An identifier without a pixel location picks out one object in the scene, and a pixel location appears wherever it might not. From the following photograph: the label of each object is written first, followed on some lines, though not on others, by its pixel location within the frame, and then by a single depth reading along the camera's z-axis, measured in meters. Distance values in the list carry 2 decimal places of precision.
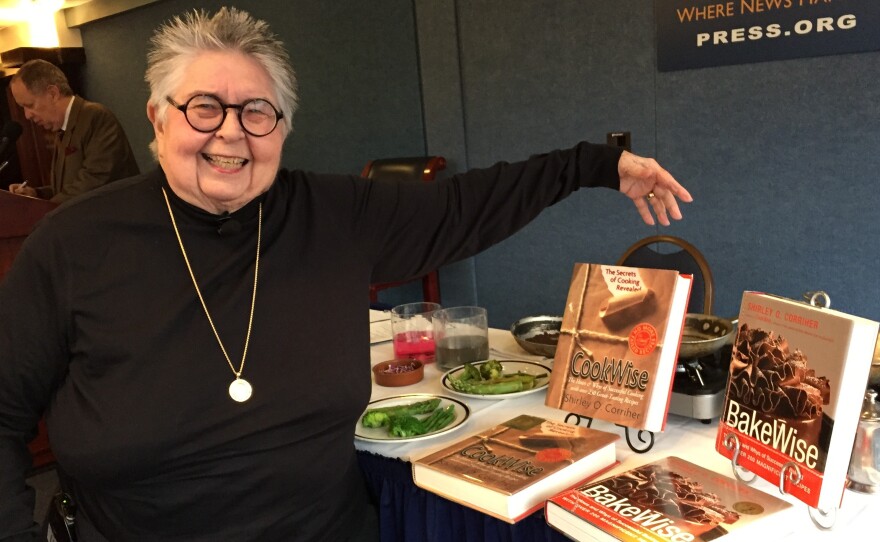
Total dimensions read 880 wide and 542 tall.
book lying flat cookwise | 1.08
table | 1.12
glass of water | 1.78
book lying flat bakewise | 0.94
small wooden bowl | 1.71
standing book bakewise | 0.91
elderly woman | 1.19
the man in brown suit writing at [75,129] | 4.28
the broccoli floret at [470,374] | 1.64
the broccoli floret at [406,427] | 1.39
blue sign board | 2.71
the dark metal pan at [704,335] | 1.33
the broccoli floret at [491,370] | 1.62
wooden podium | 2.98
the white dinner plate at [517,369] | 1.63
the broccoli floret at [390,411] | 1.46
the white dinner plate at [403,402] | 1.39
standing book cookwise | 1.17
